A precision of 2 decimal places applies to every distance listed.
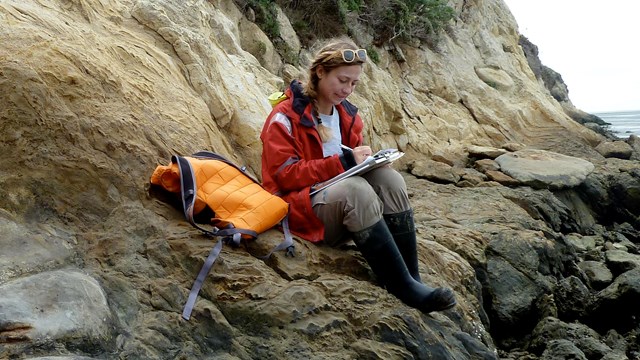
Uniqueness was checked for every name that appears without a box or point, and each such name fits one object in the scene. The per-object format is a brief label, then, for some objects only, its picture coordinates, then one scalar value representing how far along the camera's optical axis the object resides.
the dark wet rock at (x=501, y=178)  10.24
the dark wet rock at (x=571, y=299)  7.02
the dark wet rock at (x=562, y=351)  5.45
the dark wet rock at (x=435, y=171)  10.17
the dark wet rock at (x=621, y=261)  8.44
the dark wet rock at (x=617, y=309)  6.93
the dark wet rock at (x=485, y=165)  10.84
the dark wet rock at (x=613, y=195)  11.09
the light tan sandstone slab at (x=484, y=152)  11.48
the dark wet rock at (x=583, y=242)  9.18
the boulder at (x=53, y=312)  3.00
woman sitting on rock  4.15
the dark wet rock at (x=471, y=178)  10.05
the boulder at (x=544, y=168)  10.36
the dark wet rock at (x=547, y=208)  9.43
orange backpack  4.05
